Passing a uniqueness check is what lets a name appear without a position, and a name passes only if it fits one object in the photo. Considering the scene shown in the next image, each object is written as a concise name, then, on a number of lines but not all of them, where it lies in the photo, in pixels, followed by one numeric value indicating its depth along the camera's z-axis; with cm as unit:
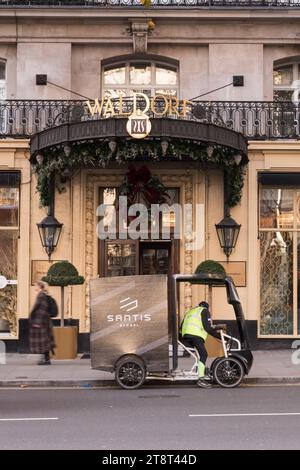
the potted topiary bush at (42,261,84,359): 1641
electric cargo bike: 1282
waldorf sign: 1552
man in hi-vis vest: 1280
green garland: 1623
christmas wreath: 1784
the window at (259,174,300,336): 1844
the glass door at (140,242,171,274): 1874
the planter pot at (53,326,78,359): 1670
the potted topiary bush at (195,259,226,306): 1634
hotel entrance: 1850
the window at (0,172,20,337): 1828
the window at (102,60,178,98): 1939
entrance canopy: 1571
